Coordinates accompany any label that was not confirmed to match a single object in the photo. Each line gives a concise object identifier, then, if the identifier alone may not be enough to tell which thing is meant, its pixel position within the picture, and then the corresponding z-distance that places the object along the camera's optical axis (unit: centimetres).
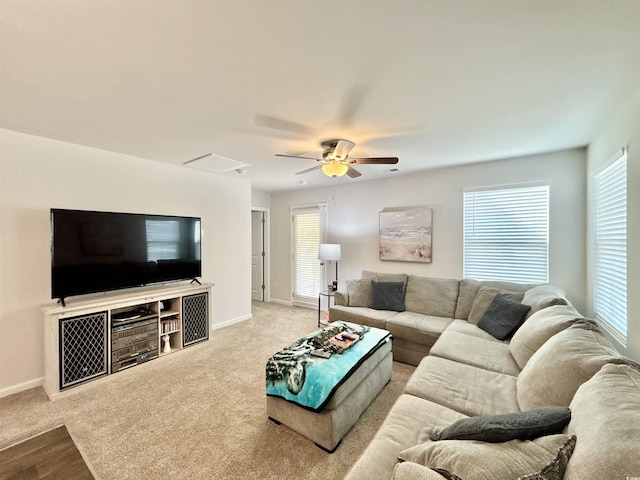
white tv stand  251
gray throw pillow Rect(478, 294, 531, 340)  263
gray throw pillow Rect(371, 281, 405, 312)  370
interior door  618
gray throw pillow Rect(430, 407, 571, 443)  99
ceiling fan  258
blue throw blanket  184
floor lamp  461
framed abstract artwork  413
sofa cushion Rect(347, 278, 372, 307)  388
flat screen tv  265
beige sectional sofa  82
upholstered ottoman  182
